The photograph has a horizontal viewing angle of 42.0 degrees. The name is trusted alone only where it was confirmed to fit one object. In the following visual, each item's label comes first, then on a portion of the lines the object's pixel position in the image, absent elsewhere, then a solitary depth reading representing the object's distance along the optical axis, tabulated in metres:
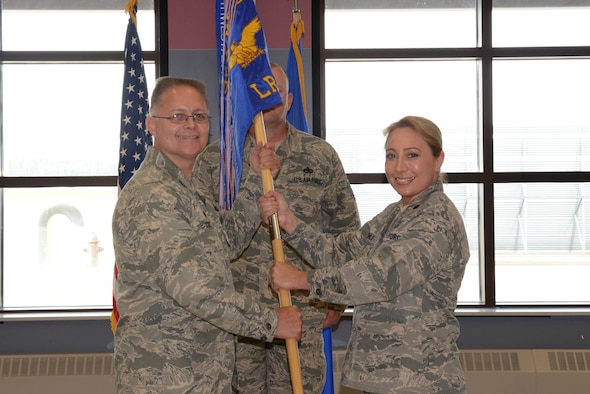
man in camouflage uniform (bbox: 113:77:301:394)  2.12
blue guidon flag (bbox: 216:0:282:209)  2.79
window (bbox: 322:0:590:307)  4.75
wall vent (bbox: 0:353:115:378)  4.48
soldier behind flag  3.17
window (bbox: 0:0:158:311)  4.67
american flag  3.67
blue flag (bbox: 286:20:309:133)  4.09
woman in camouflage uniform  2.21
